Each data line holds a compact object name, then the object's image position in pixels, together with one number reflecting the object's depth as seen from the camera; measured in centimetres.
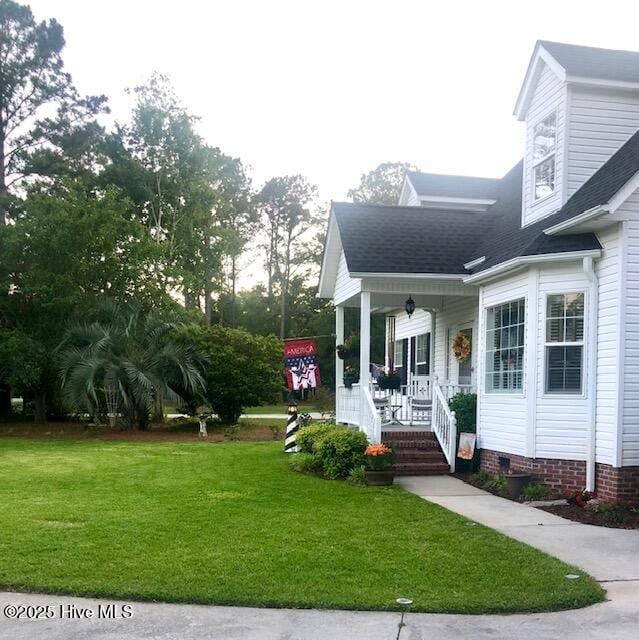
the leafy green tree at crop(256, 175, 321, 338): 5238
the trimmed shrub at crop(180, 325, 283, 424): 2067
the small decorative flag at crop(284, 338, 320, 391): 1577
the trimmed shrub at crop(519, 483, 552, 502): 930
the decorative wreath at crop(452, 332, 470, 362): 1382
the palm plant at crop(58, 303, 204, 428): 1852
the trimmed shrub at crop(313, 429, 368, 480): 1096
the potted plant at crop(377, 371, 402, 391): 1455
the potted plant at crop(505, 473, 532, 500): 958
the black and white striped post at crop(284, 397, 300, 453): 1484
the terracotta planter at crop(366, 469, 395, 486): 1034
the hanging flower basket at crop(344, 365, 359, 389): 1499
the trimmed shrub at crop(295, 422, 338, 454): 1230
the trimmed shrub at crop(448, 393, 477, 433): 1210
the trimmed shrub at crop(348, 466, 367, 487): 1043
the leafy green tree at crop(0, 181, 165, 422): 2012
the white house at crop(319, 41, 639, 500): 868
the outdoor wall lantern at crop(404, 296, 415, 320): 1396
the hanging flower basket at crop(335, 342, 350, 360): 1526
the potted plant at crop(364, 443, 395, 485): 1034
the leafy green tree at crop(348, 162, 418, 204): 4944
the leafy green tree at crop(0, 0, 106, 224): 2881
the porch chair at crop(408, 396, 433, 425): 1319
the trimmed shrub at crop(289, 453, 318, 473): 1177
